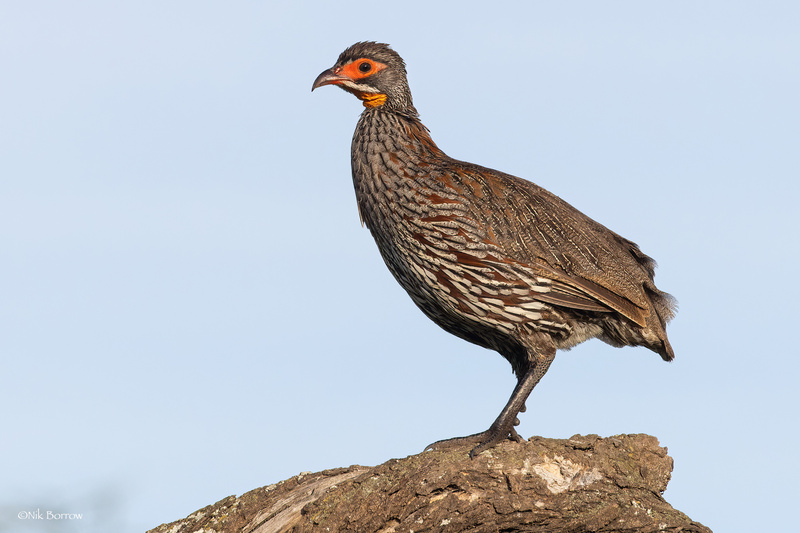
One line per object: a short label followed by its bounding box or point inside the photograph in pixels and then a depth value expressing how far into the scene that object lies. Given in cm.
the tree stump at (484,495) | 1435
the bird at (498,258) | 1639
